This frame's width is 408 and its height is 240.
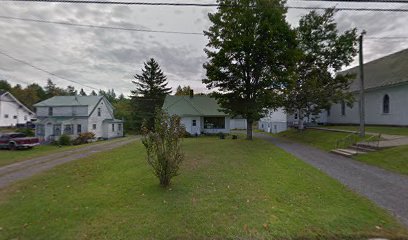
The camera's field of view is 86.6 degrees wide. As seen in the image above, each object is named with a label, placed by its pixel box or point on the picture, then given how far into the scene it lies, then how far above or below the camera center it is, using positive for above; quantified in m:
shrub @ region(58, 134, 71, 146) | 26.44 -2.25
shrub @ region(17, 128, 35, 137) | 29.77 -1.29
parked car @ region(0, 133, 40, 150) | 21.17 -1.94
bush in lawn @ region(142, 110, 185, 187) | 6.72 -0.74
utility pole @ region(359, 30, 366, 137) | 16.16 +1.39
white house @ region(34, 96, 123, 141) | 29.14 +0.78
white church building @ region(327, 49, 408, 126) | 21.17 +3.01
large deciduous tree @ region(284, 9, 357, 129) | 24.45 +7.13
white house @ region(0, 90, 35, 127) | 41.72 +2.22
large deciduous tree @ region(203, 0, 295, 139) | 19.89 +6.21
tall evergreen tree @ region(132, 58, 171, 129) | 52.50 +8.02
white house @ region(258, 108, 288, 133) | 36.91 -0.31
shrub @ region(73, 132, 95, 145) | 27.41 -2.13
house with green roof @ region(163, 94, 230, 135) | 30.89 +0.98
